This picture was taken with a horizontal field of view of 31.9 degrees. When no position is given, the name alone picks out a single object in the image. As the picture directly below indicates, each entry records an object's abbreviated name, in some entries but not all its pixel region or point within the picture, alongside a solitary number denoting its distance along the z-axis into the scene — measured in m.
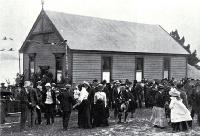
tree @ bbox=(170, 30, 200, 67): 51.09
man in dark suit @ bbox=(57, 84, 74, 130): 13.48
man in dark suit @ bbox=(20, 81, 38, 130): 13.62
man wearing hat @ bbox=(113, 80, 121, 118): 15.54
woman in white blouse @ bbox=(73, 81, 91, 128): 14.07
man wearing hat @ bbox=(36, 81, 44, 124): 15.18
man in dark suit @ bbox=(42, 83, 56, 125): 15.30
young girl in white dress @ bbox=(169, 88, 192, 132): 13.15
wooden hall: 26.00
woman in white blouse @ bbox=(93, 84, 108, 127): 14.55
